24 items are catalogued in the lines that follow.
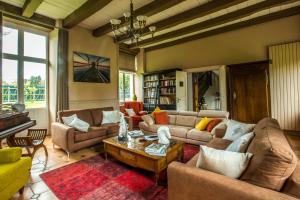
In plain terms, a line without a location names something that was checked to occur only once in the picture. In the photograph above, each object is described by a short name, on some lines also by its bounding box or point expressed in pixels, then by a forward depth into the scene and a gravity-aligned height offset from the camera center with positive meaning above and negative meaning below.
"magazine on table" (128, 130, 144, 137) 3.06 -0.63
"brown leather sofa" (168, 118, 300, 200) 1.00 -0.55
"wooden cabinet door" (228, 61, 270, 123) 4.30 +0.23
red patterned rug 1.86 -1.06
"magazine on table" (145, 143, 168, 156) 2.16 -0.68
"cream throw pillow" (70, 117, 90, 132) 3.25 -0.48
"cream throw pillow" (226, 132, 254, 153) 1.52 -0.43
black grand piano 2.21 -0.33
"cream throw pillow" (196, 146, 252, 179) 1.18 -0.47
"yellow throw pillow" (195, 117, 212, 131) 3.43 -0.51
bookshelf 5.88 +0.42
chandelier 2.77 +1.40
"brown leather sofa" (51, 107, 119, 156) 2.97 -0.62
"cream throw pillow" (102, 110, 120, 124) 4.03 -0.40
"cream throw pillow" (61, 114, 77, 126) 3.34 -0.37
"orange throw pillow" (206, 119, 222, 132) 3.32 -0.49
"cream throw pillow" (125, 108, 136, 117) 5.29 -0.37
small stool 2.50 -0.64
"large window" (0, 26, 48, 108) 3.86 +0.89
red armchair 5.05 -0.29
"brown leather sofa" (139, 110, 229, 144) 3.25 -0.61
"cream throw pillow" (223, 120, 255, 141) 2.26 -0.44
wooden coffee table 2.10 -0.78
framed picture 4.77 +1.05
